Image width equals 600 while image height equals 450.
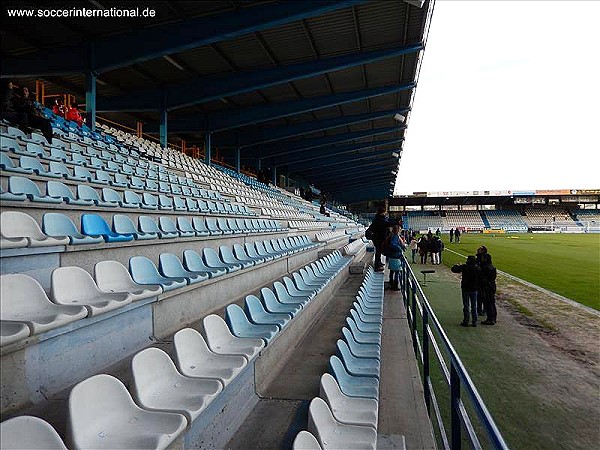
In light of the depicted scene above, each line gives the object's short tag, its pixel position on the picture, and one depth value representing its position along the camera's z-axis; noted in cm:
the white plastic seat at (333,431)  211
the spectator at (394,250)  847
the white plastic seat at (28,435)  119
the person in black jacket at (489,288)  799
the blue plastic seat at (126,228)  387
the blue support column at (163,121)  1414
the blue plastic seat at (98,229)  346
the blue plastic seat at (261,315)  332
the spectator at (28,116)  616
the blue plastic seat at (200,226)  512
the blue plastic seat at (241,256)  519
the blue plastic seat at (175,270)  353
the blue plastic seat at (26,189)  345
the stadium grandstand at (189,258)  194
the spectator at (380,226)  853
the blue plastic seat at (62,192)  390
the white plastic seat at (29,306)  194
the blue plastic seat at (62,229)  307
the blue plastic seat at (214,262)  431
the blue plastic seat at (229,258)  475
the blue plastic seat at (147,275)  315
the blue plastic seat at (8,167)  399
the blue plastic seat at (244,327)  294
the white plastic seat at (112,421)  145
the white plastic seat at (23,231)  257
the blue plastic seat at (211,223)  654
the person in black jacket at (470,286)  782
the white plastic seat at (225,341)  256
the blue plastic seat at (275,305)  374
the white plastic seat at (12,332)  158
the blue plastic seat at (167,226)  461
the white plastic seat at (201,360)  215
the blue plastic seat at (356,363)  326
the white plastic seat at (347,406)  252
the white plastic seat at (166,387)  178
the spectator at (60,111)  977
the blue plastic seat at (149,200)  554
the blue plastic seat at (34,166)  452
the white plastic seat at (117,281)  276
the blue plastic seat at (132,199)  509
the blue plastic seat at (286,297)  421
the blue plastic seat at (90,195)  435
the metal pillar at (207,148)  1662
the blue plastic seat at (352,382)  291
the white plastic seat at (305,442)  171
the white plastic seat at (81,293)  229
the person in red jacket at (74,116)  997
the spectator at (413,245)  2000
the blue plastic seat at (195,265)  396
